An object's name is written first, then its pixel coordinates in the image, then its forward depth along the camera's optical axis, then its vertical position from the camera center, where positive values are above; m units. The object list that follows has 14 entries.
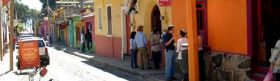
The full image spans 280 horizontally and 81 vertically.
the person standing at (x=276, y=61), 4.99 -0.52
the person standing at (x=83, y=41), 19.49 -0.48
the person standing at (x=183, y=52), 7.26 -0.49
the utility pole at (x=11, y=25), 11.63 +0.41
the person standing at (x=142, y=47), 9.76 -0.48
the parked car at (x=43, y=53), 12.26 -0.81
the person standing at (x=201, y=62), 7.40 -0.78
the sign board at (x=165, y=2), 9.16 +1.03
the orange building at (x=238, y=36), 6.32 -0.10
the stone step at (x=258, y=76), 6.28 -1.00
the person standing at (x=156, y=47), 9.67 -0.49
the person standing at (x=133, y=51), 10.34 -0.65
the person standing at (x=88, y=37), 19.17 -0.24
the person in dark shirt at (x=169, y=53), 7.78 -0.56
